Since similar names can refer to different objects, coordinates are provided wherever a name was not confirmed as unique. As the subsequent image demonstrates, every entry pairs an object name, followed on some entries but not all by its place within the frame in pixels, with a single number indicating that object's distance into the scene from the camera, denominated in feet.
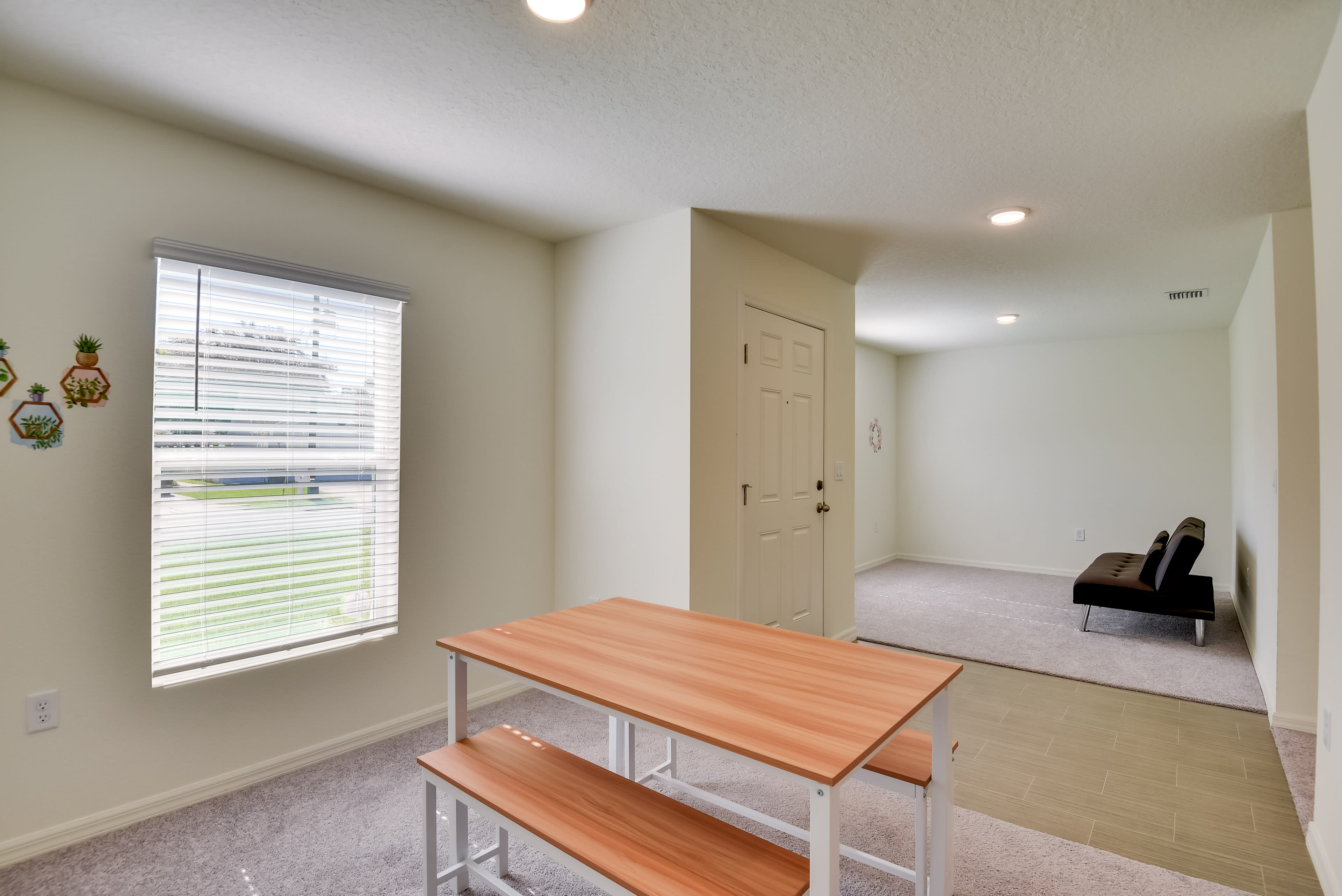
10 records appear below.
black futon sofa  14.33
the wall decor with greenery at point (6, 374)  6.80
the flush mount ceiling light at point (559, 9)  5.61
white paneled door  11.73
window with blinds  7.86
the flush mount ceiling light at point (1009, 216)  10.34
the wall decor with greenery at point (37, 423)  6.89
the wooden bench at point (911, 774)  5.64
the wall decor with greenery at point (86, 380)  7.22
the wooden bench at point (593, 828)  4.37
